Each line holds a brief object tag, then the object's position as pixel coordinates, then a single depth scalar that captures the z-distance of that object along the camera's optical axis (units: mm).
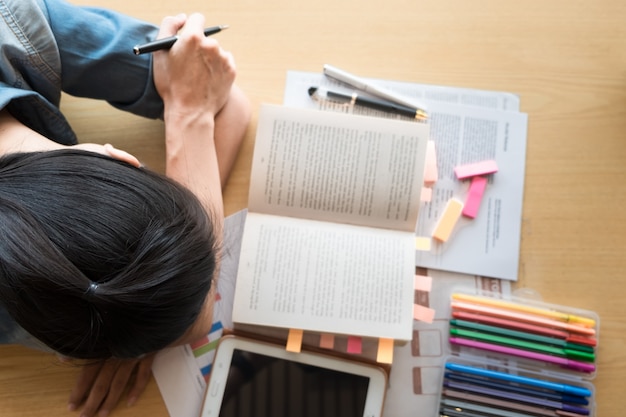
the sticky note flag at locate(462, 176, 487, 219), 696
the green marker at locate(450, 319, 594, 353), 660
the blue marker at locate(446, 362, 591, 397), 647
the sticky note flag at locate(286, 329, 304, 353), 651
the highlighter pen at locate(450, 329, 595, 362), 657
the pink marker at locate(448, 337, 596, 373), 654
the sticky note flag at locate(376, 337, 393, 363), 643
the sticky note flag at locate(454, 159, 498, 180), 702
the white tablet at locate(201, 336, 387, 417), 645
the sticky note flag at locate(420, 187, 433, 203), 696
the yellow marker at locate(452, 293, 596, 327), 666
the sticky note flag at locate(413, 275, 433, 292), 679
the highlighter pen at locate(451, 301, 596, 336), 660
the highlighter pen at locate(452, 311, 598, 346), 659
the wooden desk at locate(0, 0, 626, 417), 690
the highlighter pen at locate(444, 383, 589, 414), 648
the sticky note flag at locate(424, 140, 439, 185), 702
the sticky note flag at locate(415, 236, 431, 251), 678
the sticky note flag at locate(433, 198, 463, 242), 692
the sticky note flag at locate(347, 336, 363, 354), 658
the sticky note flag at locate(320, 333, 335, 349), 659
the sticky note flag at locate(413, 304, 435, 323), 671
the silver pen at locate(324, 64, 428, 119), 713
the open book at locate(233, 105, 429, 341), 656
